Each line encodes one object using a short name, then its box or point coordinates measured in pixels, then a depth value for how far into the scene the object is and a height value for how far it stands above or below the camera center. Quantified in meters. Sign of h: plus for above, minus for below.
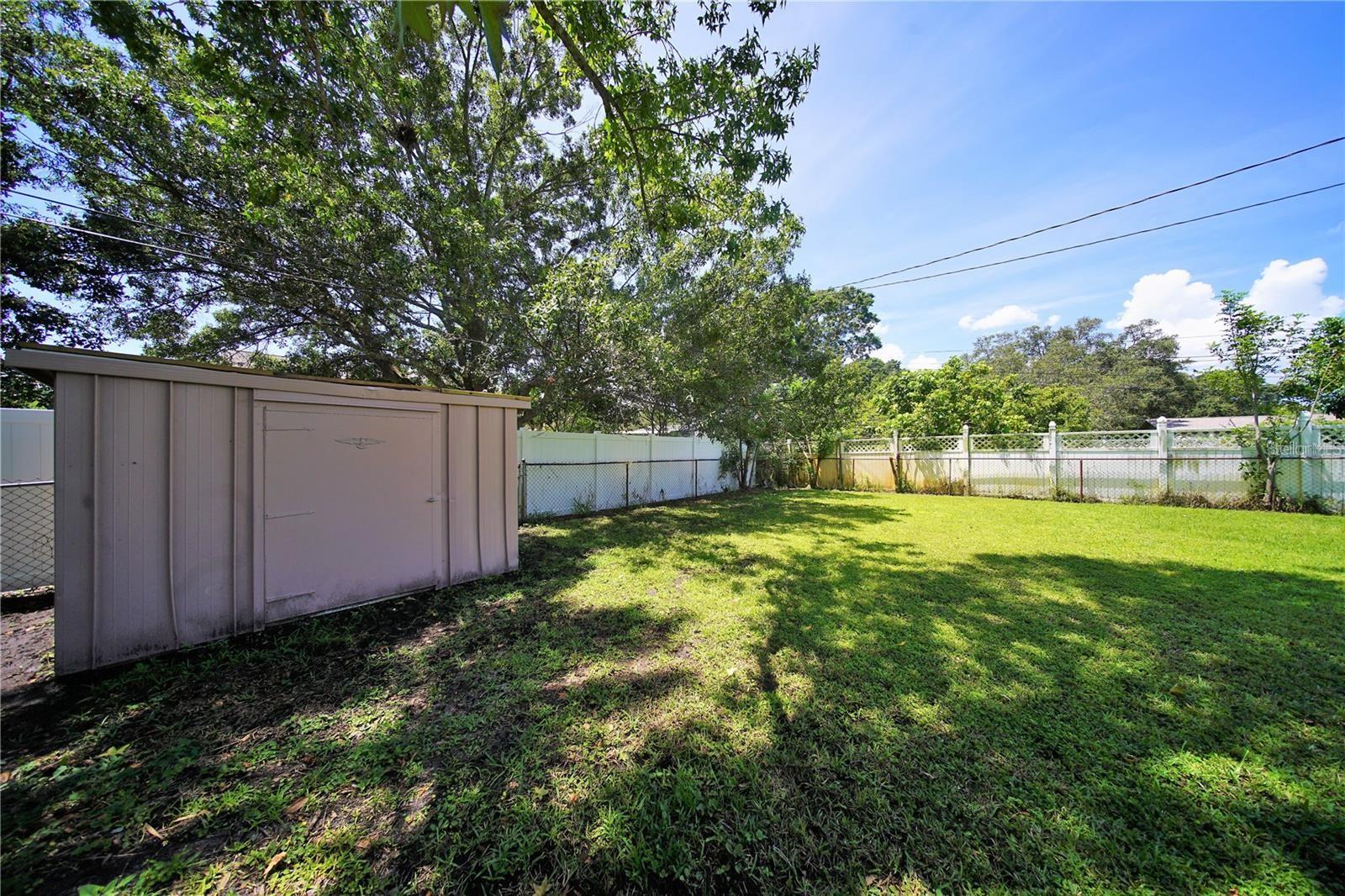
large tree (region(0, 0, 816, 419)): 3.85 +3.21
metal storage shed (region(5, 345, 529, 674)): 2.59 -0.34
